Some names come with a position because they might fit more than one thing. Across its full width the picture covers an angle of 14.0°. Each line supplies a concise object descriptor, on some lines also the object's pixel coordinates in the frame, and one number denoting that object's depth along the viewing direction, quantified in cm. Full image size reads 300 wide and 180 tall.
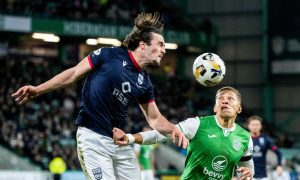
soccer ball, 1455
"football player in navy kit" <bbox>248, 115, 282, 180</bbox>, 2265
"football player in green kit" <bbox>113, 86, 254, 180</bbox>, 1240
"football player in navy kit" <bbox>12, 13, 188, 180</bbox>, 1174
